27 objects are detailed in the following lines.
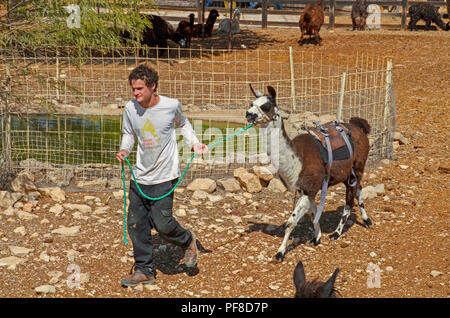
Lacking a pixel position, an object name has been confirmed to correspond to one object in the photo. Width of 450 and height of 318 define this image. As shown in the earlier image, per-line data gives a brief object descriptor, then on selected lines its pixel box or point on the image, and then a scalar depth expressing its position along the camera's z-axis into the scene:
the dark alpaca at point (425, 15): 24.89
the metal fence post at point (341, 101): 9.59
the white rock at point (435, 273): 6.15
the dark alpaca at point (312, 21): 21.64
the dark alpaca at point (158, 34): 20.22
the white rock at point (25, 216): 7.54
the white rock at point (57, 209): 7.73
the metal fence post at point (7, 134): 8.73
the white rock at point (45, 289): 5.74
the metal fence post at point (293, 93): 12.78
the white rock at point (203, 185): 8.54
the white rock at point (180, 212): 7.81
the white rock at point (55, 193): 8.15
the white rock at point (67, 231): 7.12
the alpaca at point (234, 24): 24.55
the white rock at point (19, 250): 6.59
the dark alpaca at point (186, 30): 20.89
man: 5.71
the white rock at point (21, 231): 7.09
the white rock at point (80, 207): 7.85
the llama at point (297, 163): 6.37
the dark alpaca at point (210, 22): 23.66
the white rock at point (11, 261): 6.29
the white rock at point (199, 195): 8.34
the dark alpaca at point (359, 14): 24.50
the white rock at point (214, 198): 8.30
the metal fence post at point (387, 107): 10.23
